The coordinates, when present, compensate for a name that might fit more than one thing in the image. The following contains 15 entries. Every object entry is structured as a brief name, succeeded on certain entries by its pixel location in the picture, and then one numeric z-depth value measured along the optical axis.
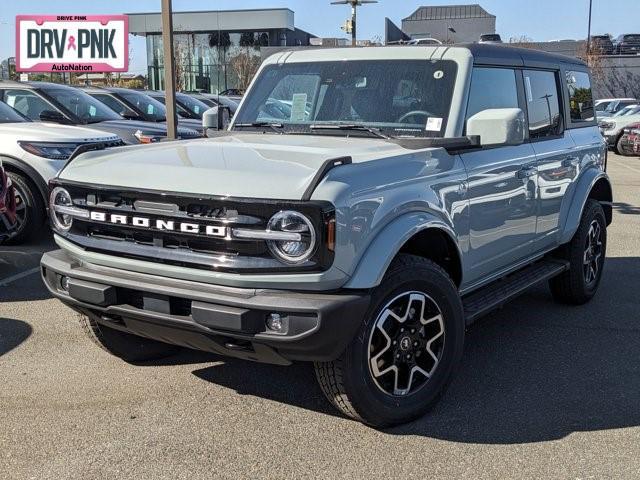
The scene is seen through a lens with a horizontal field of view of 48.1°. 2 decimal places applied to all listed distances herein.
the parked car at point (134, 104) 12.52
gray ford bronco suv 3.07
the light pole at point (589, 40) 43.03
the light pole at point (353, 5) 18.84
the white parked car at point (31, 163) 7.49
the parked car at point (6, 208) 6.35
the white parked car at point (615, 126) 22.62
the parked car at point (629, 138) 20.77
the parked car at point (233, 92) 24.98
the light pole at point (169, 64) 8.11
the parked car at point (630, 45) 46.81
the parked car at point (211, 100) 16.15
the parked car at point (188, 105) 14.52
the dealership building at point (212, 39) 36.50
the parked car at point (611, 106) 26.09
